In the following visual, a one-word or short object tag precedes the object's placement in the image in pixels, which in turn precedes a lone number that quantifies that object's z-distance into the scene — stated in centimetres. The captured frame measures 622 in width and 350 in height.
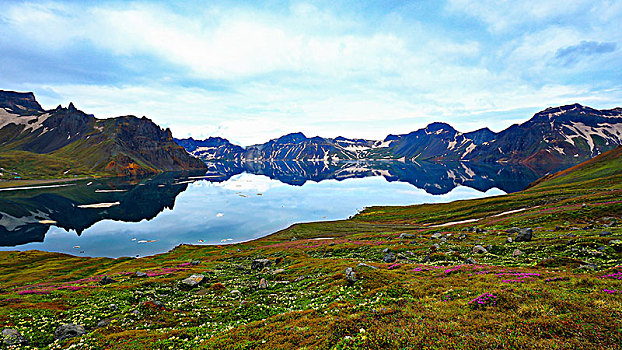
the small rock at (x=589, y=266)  2162
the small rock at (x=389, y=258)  3666
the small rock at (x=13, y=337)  1734
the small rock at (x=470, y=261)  2932
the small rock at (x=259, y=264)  4244
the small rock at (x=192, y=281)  3284
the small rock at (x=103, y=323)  2100
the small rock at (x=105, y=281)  3544
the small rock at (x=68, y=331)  1877
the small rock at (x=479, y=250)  3520
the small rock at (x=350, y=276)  2503
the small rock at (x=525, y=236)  3700
